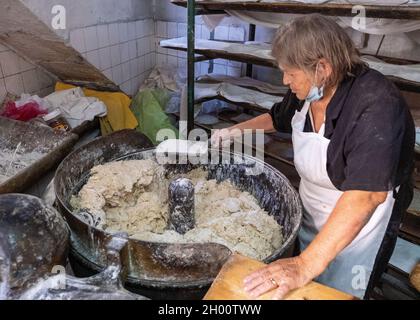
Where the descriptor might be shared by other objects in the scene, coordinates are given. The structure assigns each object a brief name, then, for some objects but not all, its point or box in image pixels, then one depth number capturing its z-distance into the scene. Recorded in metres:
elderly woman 1.00
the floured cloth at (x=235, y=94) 2.62
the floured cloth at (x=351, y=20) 1.73
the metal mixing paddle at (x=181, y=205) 1.33
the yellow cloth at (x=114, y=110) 3.08
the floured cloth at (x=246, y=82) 2.84
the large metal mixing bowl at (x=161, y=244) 1.00
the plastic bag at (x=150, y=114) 3.40
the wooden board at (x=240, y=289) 0.78
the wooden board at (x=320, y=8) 1.63
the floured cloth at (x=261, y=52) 1.89
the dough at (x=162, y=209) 1.29
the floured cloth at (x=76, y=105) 2.81
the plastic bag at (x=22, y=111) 2.56
